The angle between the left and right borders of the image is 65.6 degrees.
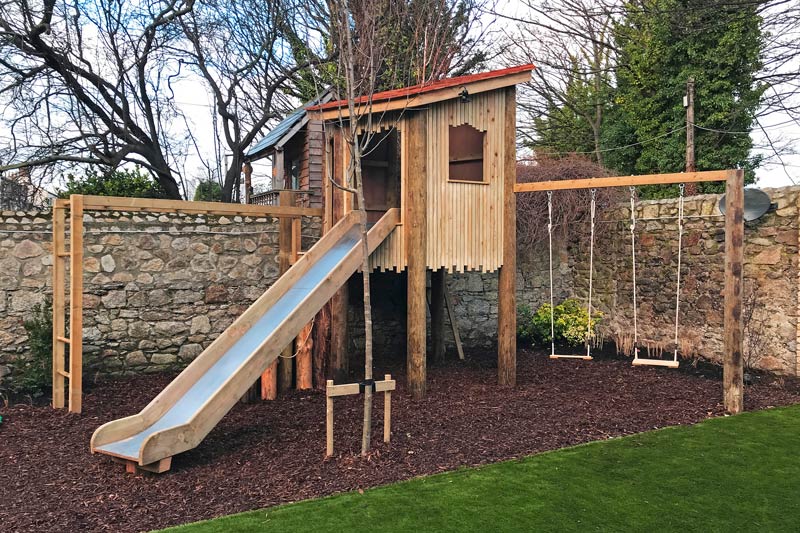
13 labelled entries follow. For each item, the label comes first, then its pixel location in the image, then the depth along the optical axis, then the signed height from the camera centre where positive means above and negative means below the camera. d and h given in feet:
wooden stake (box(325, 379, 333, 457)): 16.81 -4.51
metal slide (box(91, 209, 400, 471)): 16.10 -2.97
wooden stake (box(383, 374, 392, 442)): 17.92 -4.55
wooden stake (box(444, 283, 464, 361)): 31.30 -2.99
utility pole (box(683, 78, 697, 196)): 48.37 +10.86
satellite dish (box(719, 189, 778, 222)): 27.27 +2.66
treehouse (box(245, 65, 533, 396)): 23.09 +2.76
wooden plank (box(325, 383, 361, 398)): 16.67 -3.45
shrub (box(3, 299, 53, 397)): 23.12 -3.86
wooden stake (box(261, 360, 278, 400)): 23.48 -4.59
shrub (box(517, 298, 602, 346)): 34.71 -3.43
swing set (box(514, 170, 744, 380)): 21.79 +0.48
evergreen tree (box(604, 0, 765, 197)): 47.93 +14.33
